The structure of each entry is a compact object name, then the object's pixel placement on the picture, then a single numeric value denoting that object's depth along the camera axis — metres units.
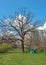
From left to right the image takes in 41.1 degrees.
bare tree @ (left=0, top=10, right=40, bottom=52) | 12.95
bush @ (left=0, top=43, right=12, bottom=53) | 12.18
